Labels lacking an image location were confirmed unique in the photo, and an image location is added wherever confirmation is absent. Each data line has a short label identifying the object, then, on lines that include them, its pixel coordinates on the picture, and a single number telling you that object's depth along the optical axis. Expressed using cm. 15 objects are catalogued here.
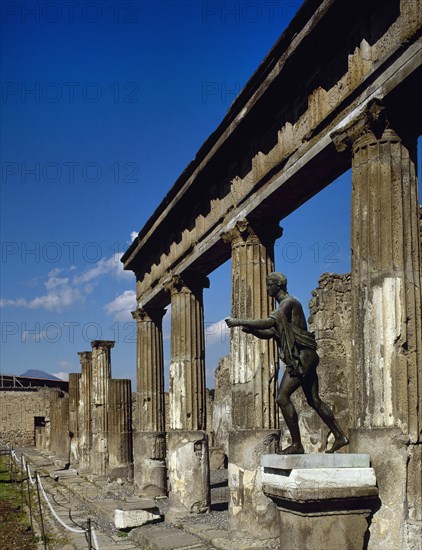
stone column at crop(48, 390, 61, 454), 3253
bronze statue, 730
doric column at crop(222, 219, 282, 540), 1029
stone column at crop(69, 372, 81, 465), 2608
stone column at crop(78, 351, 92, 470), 2411
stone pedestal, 613
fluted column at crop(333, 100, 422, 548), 648
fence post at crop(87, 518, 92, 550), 812
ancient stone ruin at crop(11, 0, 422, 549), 648
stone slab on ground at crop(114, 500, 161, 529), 1210
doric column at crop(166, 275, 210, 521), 1362
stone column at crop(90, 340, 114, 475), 2222
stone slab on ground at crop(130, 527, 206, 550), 1039
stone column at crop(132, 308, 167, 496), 1684
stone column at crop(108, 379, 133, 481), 2064
